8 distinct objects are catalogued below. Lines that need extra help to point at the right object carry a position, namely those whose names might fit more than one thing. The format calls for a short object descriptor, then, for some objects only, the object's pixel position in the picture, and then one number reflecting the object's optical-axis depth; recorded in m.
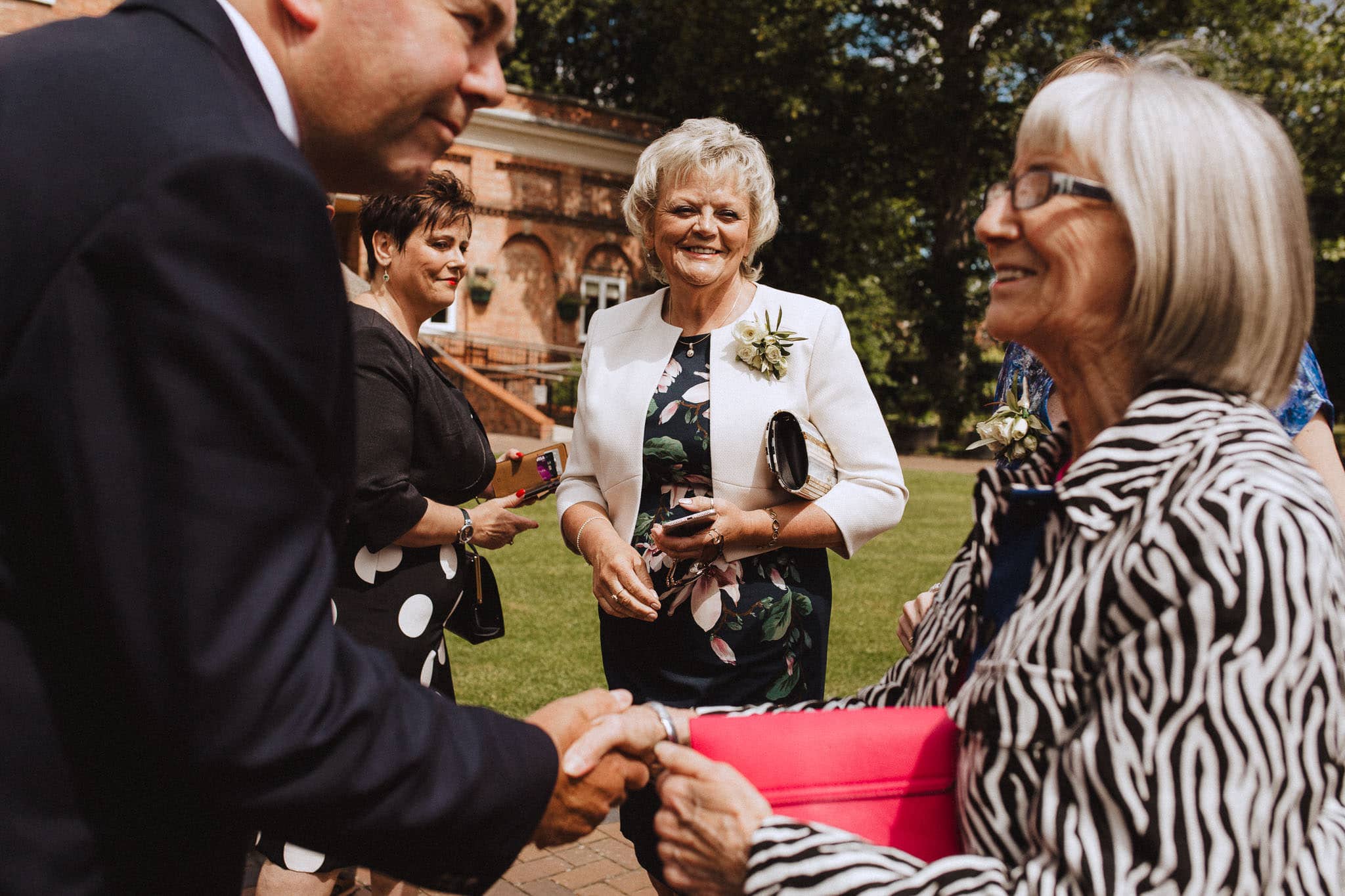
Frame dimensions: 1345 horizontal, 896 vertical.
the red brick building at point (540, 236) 26.20
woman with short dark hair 3.22
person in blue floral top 2.77
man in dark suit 1.14
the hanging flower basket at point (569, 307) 27.56
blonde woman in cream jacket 3.16
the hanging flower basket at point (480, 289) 25.89
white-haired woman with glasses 1.36
